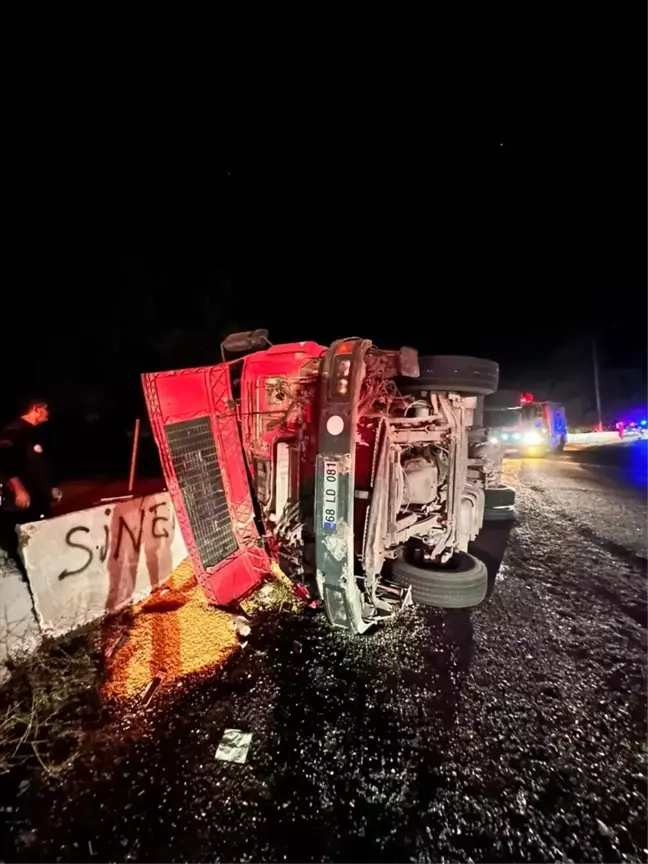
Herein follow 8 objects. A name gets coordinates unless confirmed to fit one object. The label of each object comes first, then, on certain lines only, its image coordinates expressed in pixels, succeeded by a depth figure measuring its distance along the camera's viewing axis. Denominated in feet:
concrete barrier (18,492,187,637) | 10.58
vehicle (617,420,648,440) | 68.90
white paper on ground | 7.64
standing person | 14.46
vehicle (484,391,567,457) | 46.21
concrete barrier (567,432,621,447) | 62.73
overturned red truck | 10.03
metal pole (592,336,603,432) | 96.73
